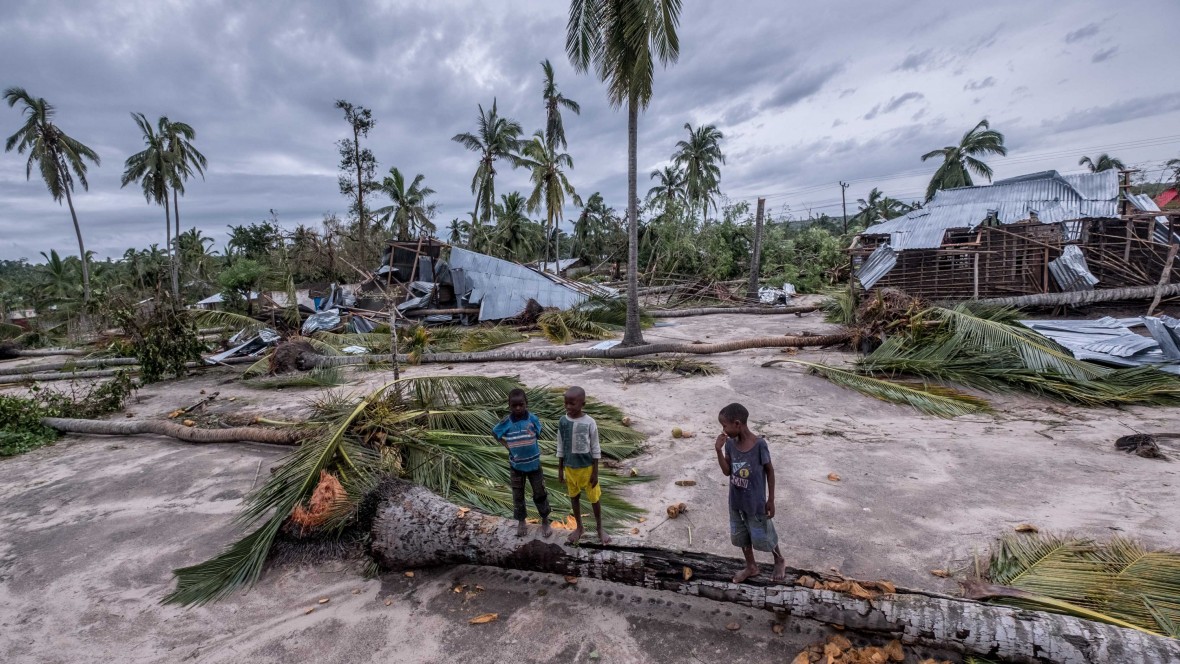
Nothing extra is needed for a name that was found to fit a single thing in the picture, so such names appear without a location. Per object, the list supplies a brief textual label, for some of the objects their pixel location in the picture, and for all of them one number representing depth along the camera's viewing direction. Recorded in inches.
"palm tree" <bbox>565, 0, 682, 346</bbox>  383.2
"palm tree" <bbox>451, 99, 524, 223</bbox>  975.0
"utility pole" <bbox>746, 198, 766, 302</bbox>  718.5
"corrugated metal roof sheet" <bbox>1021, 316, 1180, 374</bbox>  286.2
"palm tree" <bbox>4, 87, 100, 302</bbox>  846.5
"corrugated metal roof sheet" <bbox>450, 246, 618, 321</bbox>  692.7
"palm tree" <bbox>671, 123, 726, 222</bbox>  1401.3
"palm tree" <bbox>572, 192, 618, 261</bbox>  1651.7
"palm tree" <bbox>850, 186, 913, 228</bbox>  1626.5
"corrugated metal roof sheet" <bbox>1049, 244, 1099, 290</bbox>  510.3
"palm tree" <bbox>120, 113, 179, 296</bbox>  885.8
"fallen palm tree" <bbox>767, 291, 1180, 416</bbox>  261.6
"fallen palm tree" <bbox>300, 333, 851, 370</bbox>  410.3
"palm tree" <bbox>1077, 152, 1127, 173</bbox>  1526.7
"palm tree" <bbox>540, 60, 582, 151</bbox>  986.7
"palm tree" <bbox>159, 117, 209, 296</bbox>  906.1
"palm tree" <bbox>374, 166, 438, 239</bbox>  1047.6
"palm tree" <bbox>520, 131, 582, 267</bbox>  960.9
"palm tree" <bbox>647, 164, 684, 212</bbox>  1512.1
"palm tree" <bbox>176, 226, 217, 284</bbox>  1233.7
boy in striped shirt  136.7
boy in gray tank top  113.2
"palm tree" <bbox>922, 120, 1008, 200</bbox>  1082.7
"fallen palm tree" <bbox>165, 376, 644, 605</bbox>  148.8
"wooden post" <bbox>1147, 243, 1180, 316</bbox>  416.0
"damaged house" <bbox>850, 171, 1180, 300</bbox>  526.0
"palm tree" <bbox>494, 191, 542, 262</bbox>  1215.6
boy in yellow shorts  131.0
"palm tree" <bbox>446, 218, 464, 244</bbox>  1663.4
